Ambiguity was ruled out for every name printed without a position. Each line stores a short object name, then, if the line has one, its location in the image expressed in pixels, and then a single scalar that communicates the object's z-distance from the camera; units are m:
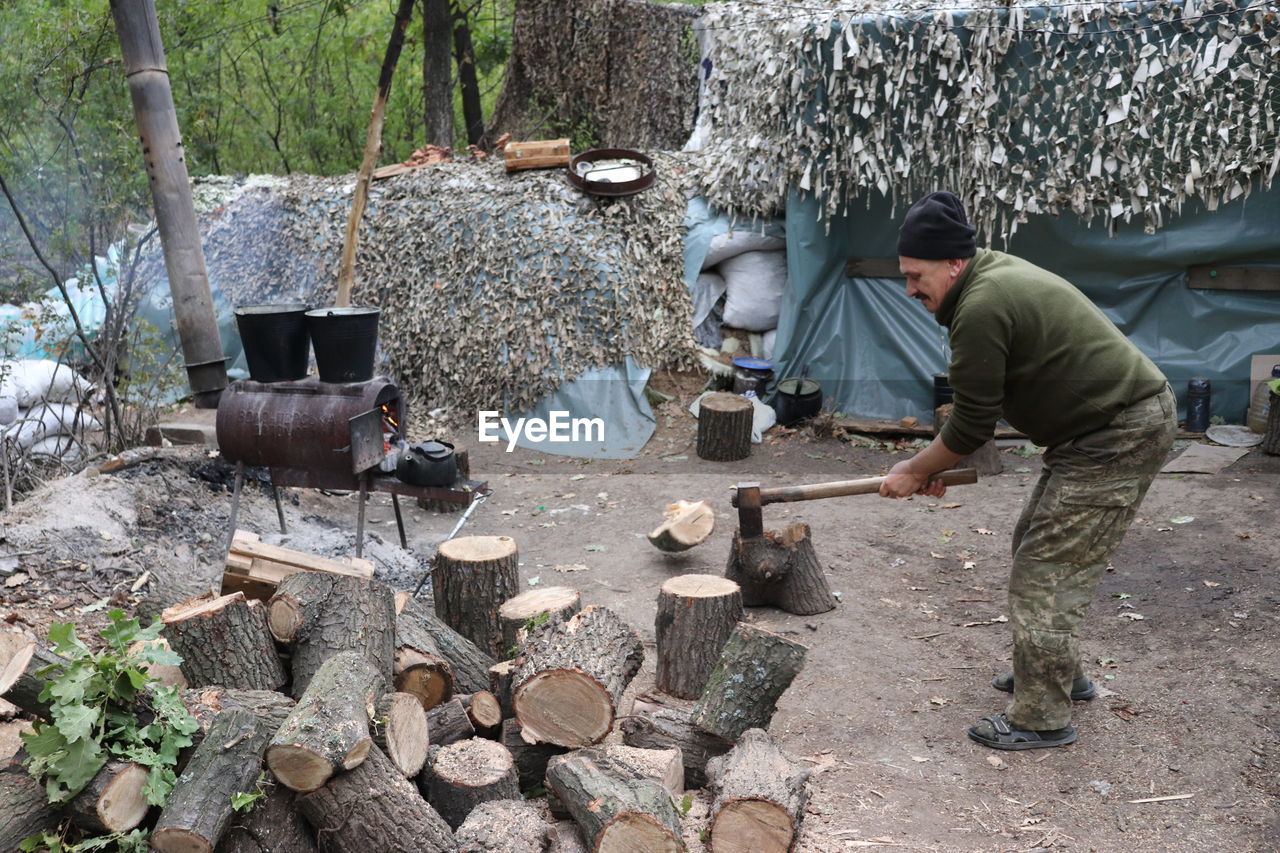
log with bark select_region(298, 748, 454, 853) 3.16
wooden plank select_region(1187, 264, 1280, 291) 8.55
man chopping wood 3.81
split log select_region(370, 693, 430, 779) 3.39
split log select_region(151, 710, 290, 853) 2.99
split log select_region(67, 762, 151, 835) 3.03
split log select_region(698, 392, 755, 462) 8.97
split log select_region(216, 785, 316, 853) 3.12
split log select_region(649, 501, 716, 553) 6.37
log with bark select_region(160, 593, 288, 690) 3.74
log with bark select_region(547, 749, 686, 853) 3.08
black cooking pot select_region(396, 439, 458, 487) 6.06
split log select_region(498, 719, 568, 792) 3.74
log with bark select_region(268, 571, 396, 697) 3.91
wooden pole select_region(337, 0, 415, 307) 7.82
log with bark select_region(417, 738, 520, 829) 3.40
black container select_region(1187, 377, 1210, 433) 8.74
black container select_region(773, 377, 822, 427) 9.67
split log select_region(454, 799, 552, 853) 3.11
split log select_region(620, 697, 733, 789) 3.84
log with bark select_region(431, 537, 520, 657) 4.95
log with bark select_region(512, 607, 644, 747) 3.64
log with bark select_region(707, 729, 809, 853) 3.22
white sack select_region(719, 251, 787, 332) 10.32
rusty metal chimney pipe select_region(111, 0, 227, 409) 7.25
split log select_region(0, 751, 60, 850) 3.03
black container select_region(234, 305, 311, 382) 6.09
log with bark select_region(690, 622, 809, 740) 3.82
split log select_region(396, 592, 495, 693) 4.31
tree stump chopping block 5.54
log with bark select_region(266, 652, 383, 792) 3.04
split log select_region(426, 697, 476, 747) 3.78
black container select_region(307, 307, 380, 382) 5.99
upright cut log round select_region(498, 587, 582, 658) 4.36
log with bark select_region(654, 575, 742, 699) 4.59
